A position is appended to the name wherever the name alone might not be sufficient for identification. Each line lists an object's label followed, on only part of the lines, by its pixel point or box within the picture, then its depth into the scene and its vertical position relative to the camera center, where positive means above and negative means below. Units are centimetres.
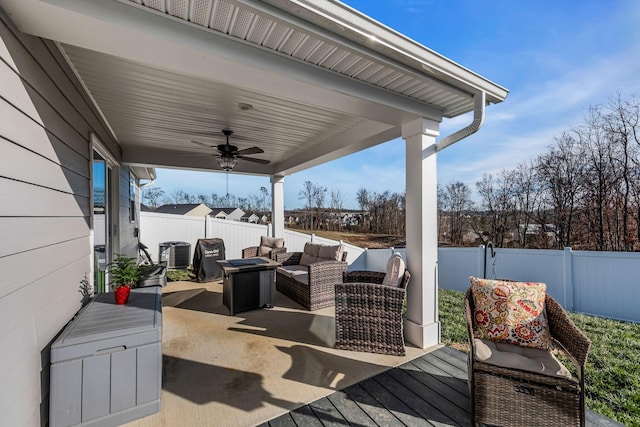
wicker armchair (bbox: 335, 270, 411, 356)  297 -112
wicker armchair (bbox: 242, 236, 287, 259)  652 -75
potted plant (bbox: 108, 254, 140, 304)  250 -57
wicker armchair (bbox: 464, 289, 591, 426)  174 -119
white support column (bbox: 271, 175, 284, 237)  749 +33
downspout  270 +96
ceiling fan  447 +107
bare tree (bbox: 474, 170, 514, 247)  1034 +42
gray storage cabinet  179 -105
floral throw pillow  221 -82
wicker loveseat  445 -106
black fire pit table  425 -109
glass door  334 -5
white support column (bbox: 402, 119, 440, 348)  313 -24
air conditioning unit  797 -105
